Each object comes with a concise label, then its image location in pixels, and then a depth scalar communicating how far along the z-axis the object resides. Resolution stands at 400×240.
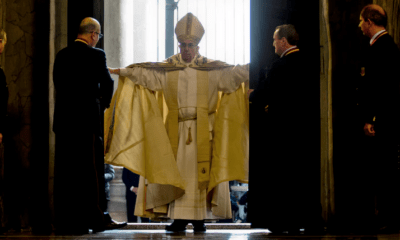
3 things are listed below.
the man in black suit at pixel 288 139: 10.12
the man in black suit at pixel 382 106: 9.48
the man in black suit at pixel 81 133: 10.41
